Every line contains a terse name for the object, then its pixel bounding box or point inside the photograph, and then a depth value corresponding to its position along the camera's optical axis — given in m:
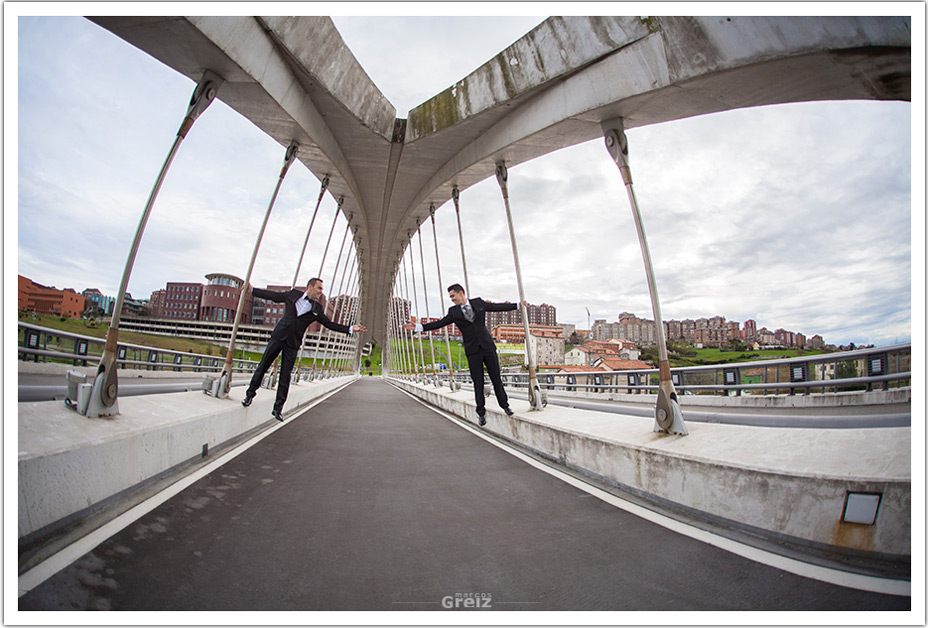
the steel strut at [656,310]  3.88
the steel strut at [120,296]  3.48
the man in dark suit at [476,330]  6.59
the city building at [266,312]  50.41
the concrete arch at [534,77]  4.29
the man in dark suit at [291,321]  6.71
